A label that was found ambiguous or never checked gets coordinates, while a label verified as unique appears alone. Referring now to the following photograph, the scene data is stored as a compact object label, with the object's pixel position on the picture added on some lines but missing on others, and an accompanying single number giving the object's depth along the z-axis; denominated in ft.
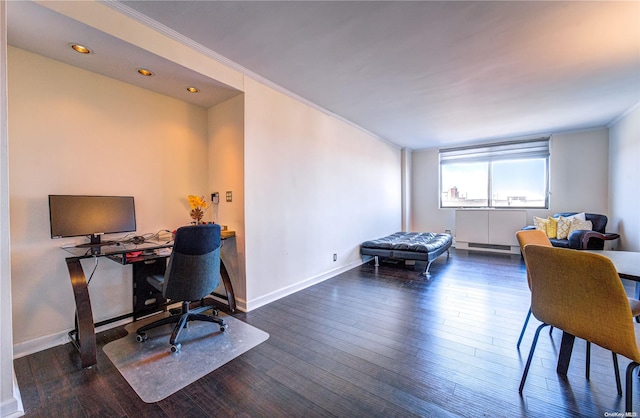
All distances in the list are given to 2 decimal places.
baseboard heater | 18.73
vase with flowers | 9.75
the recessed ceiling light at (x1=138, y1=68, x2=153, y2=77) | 7.84
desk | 6.23
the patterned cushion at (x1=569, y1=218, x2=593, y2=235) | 14.55
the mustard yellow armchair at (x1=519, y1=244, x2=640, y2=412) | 4.00
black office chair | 6.82
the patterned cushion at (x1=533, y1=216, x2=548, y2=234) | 16.19
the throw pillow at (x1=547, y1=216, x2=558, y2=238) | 15.84
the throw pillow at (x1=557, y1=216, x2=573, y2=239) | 15.21
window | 18.56
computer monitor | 7.08
